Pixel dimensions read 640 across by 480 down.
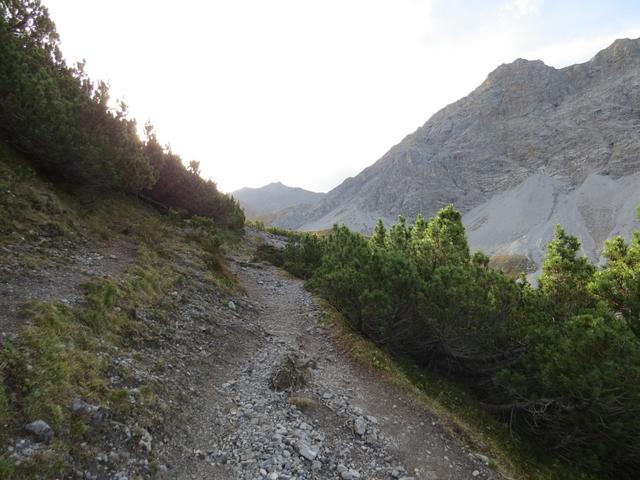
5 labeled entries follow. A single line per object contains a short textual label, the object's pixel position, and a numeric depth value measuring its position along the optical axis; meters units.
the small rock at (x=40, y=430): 5.46
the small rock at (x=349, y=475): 7.75
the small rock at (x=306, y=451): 7.92
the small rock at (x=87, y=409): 6.22
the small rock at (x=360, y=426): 9.34
